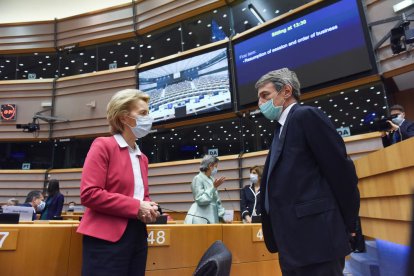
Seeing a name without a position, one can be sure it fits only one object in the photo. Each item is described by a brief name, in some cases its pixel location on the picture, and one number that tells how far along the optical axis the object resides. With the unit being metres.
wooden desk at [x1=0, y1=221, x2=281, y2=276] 1.58
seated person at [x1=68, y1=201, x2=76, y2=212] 7.90
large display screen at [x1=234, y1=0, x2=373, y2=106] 5.88
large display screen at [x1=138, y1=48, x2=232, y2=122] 7.85
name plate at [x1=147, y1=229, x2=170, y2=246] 2.11
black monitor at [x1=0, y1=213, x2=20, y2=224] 1.75
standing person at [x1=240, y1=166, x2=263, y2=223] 4.14
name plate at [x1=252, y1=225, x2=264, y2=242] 2.65
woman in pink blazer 1.39
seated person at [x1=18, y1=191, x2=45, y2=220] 5.53
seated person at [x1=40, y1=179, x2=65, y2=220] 4.75
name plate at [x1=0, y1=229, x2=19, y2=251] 1.55
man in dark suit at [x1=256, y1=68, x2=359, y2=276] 1.31
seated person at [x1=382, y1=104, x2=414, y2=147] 3.85
